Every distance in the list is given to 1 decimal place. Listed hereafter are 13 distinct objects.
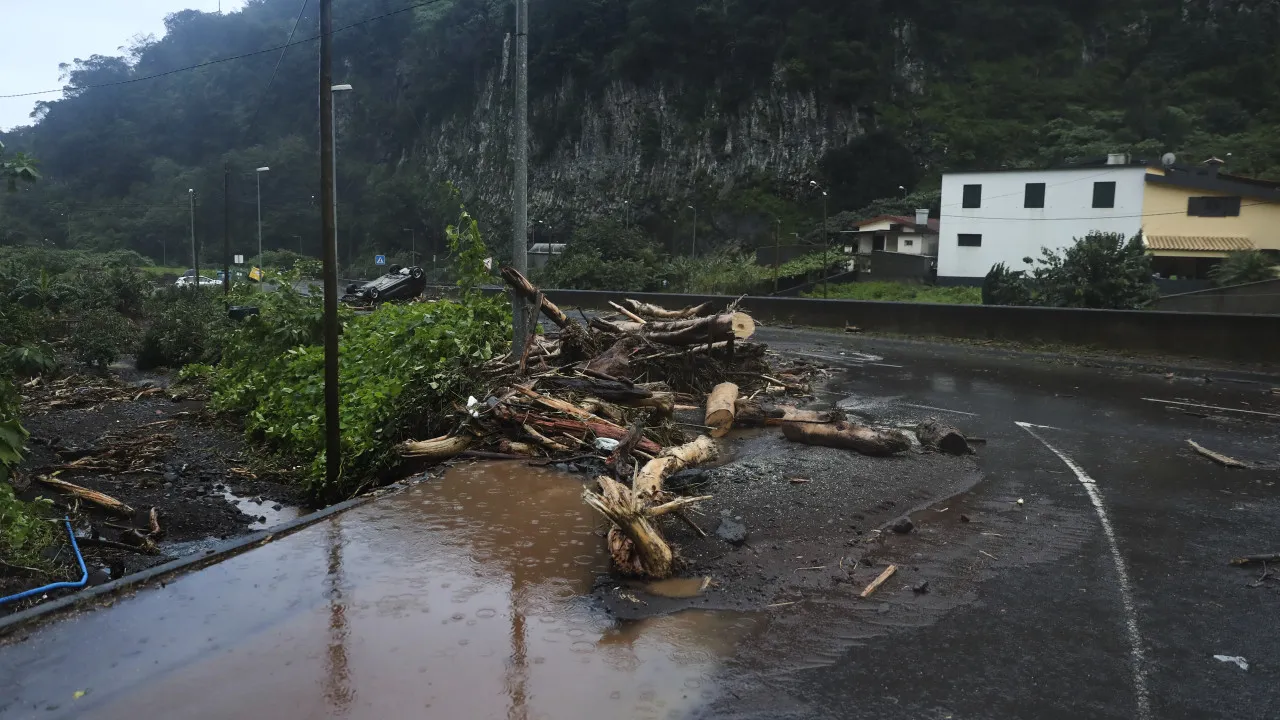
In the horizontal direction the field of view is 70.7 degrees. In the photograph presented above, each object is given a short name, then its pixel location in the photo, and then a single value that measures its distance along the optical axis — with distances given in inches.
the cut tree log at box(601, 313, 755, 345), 503.8
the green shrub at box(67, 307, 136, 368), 770.2
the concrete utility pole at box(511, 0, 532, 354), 466.6
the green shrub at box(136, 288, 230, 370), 850.8
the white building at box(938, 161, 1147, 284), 1945.1
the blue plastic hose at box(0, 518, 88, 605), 224.7
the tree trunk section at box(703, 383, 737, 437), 422.9
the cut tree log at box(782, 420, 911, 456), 373.4
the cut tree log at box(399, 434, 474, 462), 381.1
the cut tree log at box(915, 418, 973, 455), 386.0
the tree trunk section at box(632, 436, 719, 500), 276.8
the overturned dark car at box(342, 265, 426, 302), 1311.5
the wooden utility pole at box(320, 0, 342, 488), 363.3
